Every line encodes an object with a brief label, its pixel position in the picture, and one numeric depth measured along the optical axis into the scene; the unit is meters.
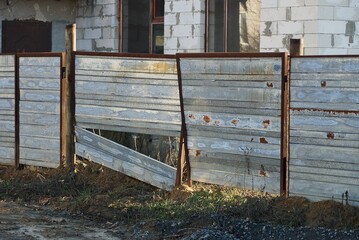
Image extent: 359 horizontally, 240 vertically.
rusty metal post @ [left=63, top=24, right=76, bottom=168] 11.27
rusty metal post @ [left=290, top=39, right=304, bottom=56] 8.81
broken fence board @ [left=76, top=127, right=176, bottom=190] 10.13
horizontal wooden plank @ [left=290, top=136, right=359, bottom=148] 8.34
